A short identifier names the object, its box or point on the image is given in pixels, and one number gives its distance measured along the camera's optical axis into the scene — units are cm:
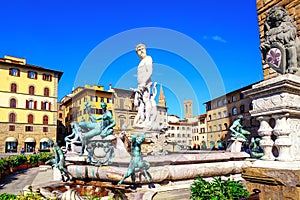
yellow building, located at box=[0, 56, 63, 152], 3609
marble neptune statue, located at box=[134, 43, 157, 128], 1215
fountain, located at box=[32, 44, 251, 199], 477
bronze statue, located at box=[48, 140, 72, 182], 617
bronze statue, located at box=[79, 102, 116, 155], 680
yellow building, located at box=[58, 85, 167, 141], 4116
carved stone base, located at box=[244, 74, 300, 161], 286
